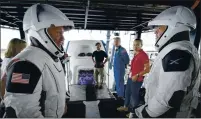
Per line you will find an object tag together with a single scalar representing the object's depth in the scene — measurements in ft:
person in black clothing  16.55
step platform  11.22
